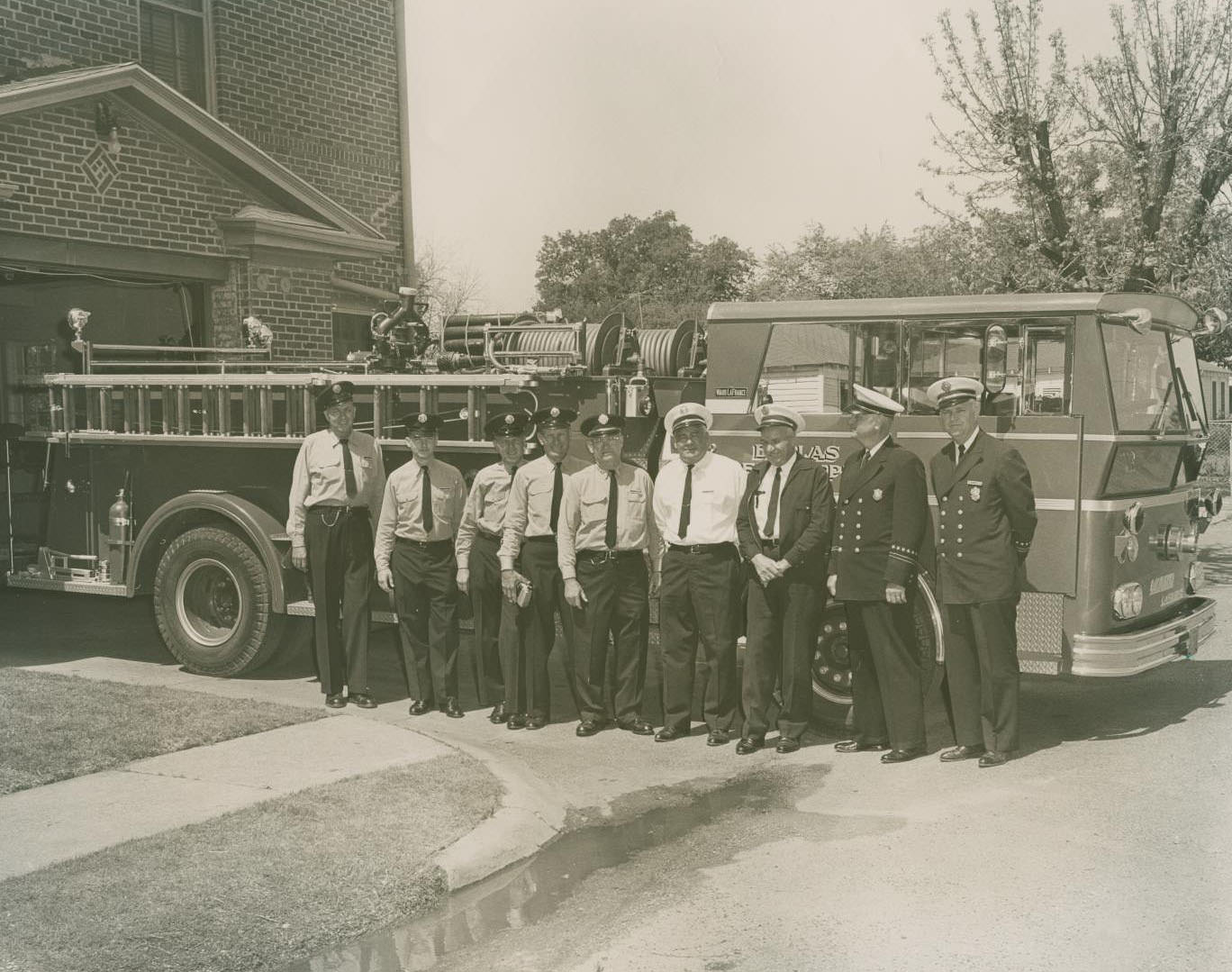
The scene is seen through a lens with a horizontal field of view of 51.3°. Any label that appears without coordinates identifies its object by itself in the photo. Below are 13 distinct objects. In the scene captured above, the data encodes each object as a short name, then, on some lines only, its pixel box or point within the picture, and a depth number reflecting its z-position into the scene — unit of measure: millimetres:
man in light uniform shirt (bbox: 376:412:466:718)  7840
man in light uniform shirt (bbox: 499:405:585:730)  7520
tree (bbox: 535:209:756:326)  38000
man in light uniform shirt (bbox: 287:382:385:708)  8094
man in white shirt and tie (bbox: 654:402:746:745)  7141
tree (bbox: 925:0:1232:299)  11836
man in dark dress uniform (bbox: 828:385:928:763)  6793
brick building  11156
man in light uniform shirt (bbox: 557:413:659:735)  7352
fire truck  6945
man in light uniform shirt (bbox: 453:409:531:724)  7727
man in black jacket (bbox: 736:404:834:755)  6984
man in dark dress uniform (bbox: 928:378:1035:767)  6629
